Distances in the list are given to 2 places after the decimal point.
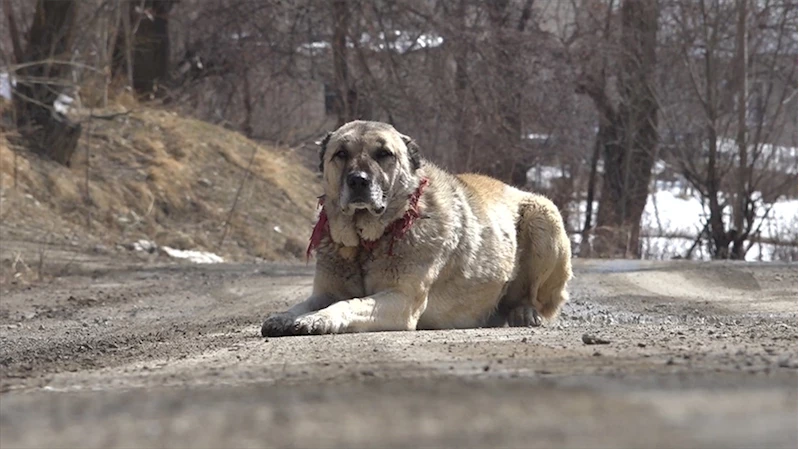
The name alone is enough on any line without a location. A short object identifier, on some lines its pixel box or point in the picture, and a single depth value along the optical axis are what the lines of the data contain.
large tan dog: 16.06
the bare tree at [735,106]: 44.06
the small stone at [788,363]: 9.13
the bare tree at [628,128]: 47.75
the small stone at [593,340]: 12.01
